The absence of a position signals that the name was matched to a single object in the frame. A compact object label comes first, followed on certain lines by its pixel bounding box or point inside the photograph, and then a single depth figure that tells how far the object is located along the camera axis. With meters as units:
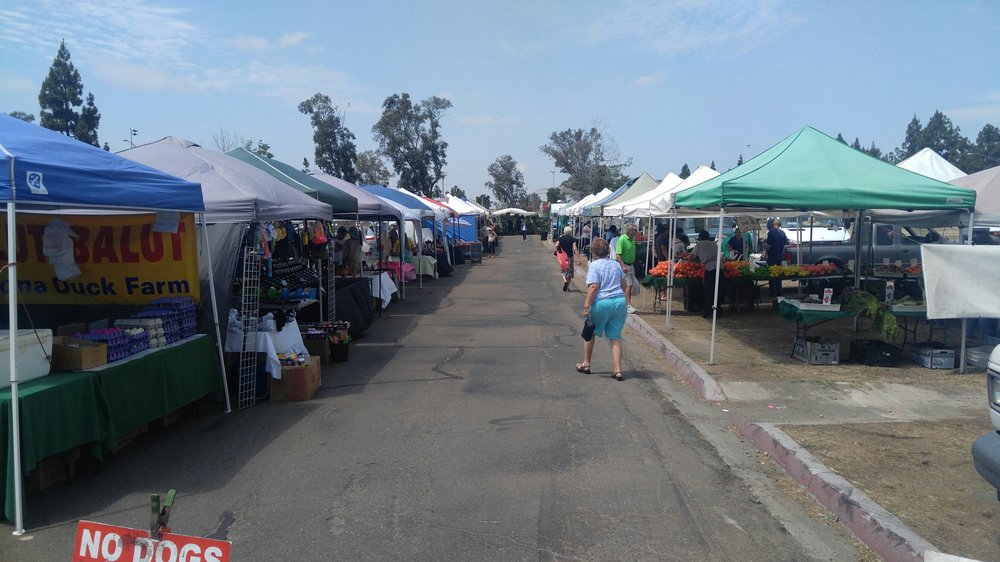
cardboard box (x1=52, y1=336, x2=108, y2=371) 5.55
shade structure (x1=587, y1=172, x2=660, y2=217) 21.38
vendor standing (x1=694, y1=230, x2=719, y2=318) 13.66
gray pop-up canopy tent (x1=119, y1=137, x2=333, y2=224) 7.62
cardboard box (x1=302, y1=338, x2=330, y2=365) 9.74
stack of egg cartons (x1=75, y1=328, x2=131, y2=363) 5.97
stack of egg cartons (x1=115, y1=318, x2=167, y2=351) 6.53
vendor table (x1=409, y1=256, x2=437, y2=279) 22.44
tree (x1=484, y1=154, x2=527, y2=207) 101.81
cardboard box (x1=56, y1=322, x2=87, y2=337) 6.39
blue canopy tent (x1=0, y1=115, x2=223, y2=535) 4.58
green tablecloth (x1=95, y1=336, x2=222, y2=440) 5.78
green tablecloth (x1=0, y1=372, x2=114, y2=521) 4.74
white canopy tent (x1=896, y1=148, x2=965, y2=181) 15.44
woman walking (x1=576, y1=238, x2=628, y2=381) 8.62
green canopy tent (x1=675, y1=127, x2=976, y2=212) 8.66
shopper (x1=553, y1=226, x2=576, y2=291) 19.81
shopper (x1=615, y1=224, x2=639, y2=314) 15.84
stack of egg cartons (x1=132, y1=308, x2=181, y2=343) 6.87
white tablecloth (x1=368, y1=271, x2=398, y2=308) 14.79
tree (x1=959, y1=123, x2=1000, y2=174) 72.19
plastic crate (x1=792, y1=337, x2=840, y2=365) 9.40
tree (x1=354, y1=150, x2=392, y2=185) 63.69
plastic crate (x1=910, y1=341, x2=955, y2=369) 9.06
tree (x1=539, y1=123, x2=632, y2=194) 73.94
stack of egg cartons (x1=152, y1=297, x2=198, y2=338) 7.15
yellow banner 7.53
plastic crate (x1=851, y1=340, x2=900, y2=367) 9.30
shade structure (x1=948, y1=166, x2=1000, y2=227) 9.04
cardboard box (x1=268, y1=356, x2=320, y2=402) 7.87
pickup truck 18.41
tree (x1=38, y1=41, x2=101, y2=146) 41.28
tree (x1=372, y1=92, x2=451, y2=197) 55.50
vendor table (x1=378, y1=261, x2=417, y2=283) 17.97
